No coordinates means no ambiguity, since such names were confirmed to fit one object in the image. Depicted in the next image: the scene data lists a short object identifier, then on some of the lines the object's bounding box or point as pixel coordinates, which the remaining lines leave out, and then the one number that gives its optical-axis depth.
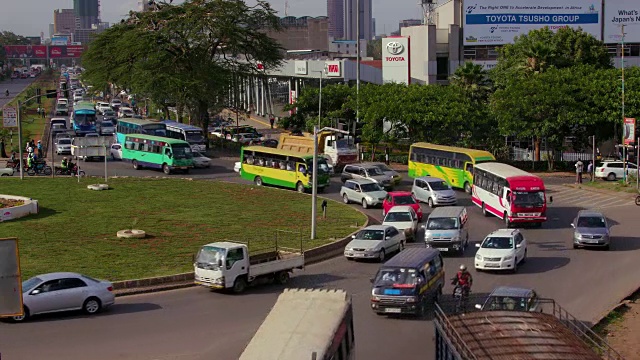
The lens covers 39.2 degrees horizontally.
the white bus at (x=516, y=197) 40.72
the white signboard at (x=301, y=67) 99.19
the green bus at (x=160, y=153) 59.69
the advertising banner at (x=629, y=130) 58.91
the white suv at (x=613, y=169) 59.00
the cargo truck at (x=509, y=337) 15.59
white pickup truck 28.12
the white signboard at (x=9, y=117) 61.62
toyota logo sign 86.50
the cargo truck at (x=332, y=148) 60.50
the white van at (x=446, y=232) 34.81
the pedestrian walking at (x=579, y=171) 56.72
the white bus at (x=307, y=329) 15.01
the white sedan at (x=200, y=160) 61.94
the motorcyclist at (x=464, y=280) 26.03
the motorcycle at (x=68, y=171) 58.58
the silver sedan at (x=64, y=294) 24.89
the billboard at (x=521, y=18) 92.69
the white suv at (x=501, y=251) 31.62
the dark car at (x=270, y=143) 72.19
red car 42.78
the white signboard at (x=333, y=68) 91.62
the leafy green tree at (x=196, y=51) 74.50
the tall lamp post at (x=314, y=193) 37.00
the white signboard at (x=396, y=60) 86.38
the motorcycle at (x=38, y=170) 58.59
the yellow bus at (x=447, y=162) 51.22
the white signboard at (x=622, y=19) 94.31
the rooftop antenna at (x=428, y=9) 102.06
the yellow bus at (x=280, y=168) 52.00
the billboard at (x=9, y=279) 13.62
